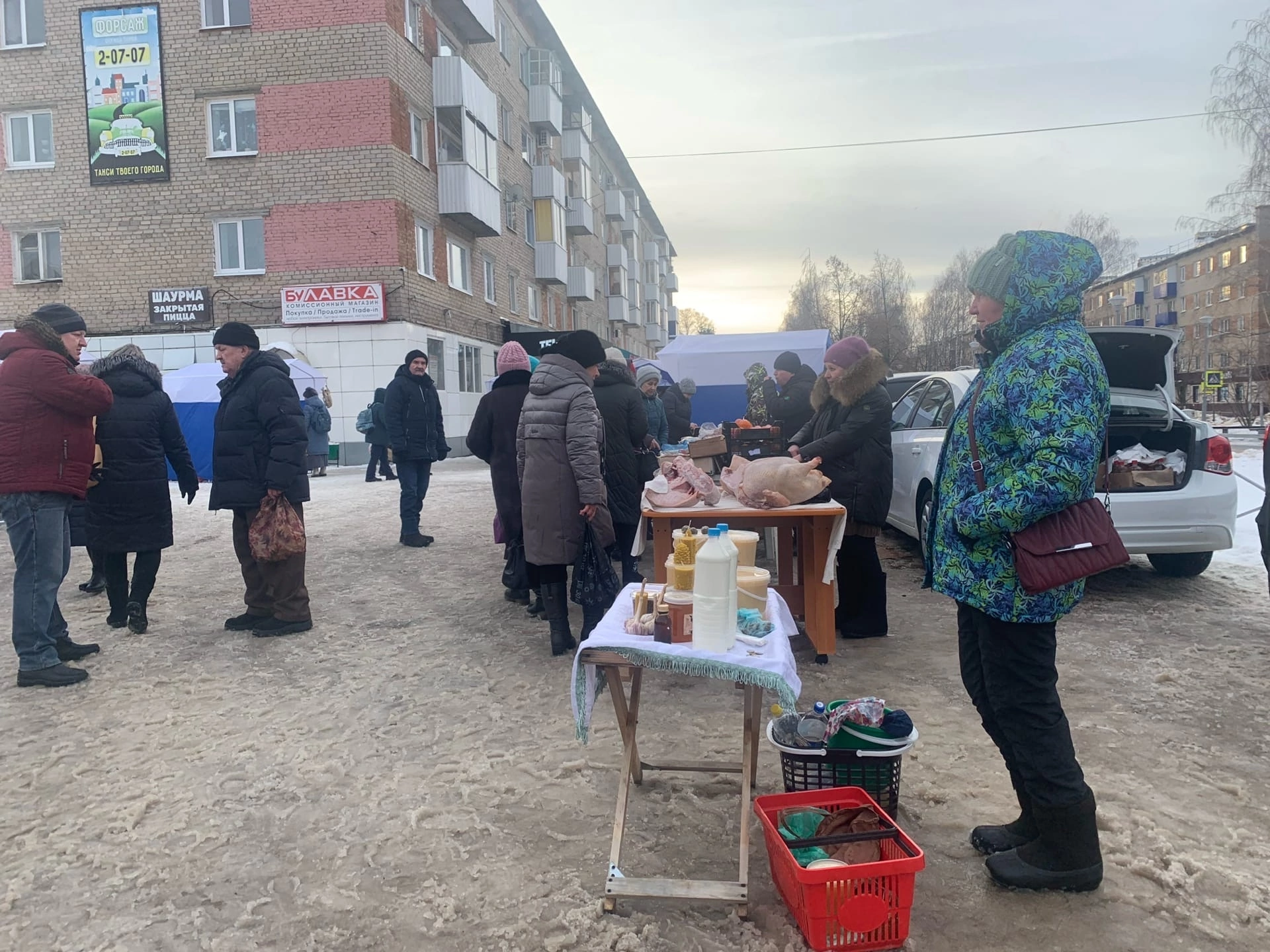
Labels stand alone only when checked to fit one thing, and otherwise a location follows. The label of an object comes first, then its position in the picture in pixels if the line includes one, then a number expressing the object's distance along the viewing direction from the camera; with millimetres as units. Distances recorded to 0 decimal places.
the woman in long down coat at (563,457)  5051
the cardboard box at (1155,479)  6172
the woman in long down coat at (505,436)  6164
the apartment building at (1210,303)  35819
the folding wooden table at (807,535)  4906
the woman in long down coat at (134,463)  5633
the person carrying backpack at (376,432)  14516
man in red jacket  4633
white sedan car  6090
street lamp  21255
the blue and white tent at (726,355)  18453
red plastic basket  2363
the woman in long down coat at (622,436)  5891
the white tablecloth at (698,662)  2543
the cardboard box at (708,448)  7621
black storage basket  2973
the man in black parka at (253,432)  5551
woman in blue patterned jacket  2404
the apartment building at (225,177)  18203
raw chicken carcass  4918
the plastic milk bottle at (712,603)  2656
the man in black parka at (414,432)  9094
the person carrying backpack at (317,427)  14961
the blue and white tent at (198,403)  15312
